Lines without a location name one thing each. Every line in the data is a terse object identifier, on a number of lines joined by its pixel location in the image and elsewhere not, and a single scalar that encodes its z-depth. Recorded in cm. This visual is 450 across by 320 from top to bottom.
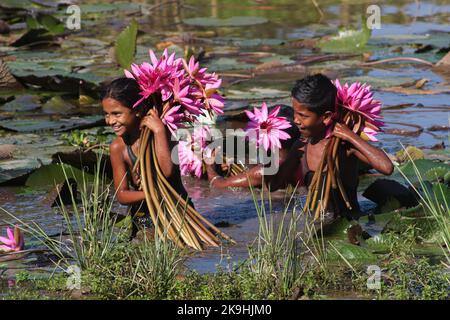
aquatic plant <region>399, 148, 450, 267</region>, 910
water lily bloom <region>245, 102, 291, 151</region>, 1212
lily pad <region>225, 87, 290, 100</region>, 1778
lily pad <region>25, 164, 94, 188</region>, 1309
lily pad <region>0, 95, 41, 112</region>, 1744
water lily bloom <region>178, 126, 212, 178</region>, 1344
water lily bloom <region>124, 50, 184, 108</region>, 1073
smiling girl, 1075
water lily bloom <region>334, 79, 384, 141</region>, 1116
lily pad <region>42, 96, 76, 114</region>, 1728
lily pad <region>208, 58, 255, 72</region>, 2080
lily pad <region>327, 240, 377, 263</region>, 981
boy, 1102
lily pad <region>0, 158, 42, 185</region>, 1330
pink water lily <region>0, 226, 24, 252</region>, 1017
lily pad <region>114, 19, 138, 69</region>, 1806
